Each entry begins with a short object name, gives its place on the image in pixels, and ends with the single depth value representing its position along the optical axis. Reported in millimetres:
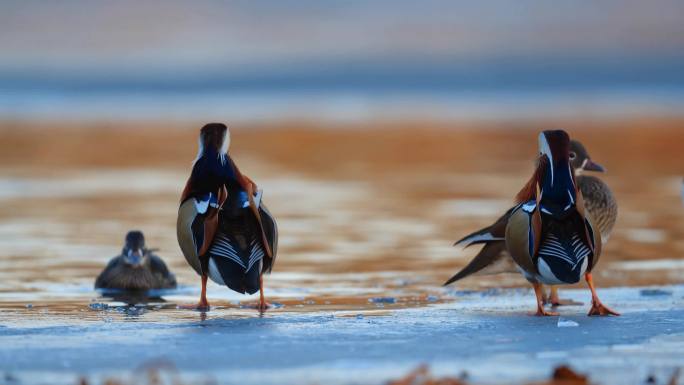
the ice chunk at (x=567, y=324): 16047
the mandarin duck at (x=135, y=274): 21406
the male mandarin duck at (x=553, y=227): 16219
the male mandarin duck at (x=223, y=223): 16828
